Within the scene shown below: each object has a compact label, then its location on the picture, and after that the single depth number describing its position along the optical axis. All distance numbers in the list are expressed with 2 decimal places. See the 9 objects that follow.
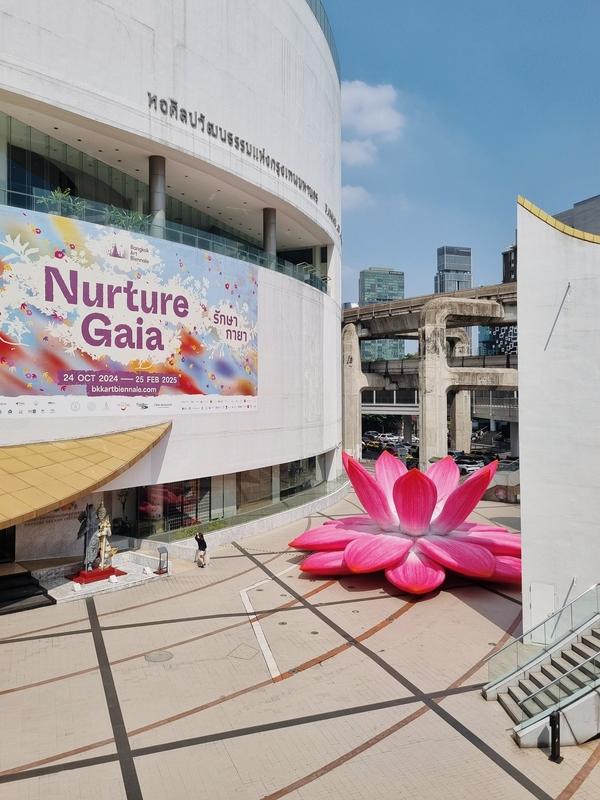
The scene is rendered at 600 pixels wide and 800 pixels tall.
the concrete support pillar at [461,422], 50.19
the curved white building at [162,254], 17.41
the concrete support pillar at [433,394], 36.88
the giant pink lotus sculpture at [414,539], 15.69
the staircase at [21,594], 15.35
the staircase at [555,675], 9.29
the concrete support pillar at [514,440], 60.34
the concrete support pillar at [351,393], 44.75
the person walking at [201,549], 18.92
